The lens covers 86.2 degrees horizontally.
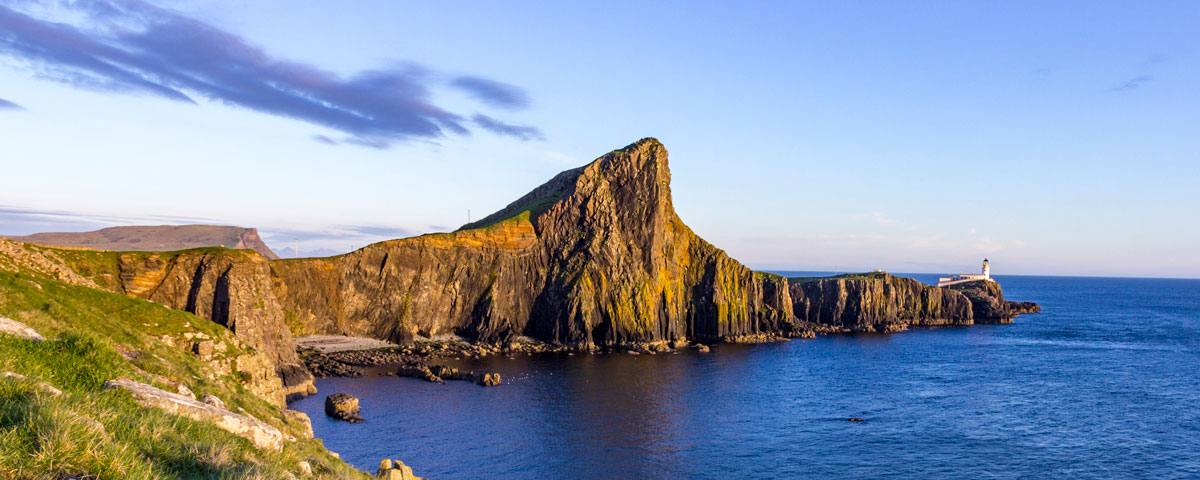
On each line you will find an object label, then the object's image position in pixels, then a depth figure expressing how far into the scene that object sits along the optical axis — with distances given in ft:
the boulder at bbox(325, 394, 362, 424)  213.66
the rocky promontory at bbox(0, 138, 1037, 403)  393.91
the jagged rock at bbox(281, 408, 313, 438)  96.25
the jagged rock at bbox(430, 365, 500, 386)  278.87
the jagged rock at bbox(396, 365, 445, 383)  287.89
